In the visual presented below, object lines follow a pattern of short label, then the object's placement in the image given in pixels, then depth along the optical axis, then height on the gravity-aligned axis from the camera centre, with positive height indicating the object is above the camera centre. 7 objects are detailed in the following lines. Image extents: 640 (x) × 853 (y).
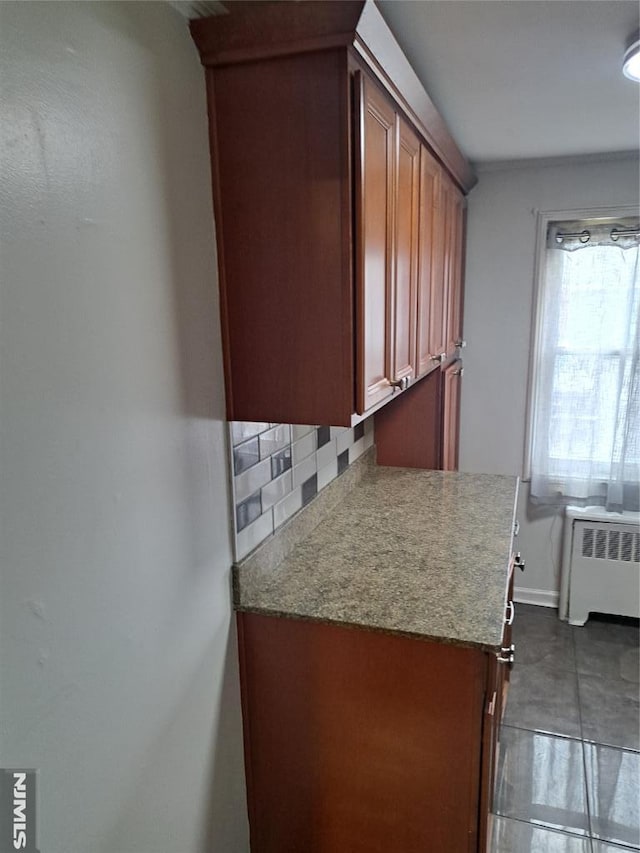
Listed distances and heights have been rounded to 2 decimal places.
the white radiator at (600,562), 2.87 -1.31
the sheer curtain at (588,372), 2.76 -0.32
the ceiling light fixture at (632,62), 1.43 +0.64
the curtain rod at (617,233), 2.70 +0.35
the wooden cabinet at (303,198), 1.08 +0.24
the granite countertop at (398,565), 1.32 -0.70
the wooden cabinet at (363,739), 1.28 -1.02
